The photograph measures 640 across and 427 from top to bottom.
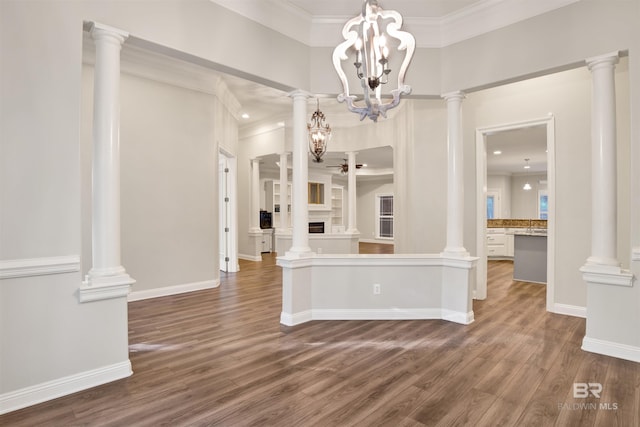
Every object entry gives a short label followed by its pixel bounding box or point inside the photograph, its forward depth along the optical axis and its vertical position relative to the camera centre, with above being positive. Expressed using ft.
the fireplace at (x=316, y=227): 40.07 -1.31
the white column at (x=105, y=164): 8.41 +1.24
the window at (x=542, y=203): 40.19 +1.34
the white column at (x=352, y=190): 26.96 +1.96
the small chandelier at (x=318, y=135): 21.62 +4.94
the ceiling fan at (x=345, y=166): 31.97 +4.44
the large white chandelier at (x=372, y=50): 7.84 +3.79
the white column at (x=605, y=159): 10.05 +1.60
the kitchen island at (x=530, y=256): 20.27 -2.42
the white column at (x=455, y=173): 13.21 +1.57
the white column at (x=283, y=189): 26.99 +2.07
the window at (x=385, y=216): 46.96 -0.09
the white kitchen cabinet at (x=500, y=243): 28.91 -2.29
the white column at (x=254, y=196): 29.63 +1.66
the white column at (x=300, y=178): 13.06 +1.40
